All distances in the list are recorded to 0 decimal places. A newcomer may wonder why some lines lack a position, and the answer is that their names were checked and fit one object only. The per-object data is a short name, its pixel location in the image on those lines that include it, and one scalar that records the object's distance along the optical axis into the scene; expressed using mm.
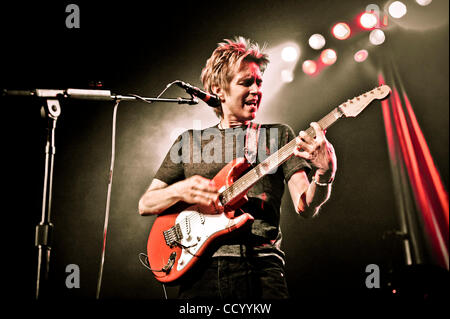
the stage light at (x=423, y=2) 2588
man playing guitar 1853
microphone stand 1574
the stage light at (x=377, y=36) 2607
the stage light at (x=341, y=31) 2689
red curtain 2455
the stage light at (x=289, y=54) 2750
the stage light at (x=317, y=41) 2717
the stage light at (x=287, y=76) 2744
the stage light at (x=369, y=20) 2637
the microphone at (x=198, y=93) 1822
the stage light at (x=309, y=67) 2717
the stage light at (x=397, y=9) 2570
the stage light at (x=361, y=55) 2657
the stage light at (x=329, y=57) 2695
